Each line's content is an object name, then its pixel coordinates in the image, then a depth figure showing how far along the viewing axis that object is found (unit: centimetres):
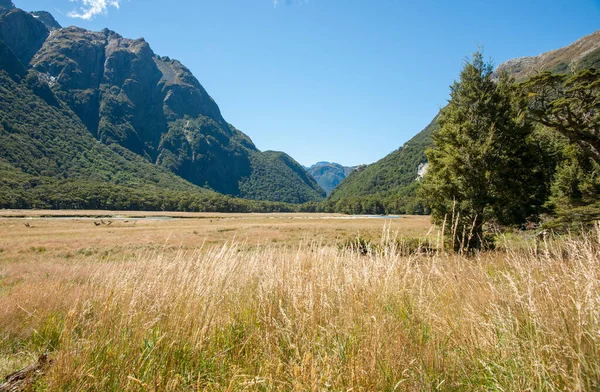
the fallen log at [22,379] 243
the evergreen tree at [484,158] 1519
